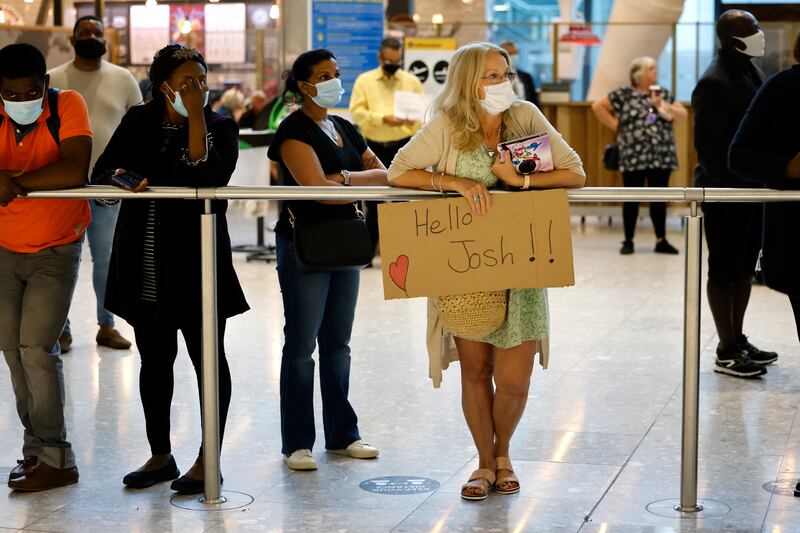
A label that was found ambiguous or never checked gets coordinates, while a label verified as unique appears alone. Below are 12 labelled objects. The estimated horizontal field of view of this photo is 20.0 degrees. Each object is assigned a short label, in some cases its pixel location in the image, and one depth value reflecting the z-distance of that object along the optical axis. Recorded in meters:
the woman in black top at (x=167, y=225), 7.87
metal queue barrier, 7.17
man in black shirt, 11.09
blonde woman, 7.56
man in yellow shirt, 18.17
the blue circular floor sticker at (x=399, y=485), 8.02
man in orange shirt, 8.01
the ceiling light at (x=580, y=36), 25.59
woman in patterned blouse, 19.96
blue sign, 20.61
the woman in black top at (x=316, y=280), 8.32
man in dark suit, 22.95
